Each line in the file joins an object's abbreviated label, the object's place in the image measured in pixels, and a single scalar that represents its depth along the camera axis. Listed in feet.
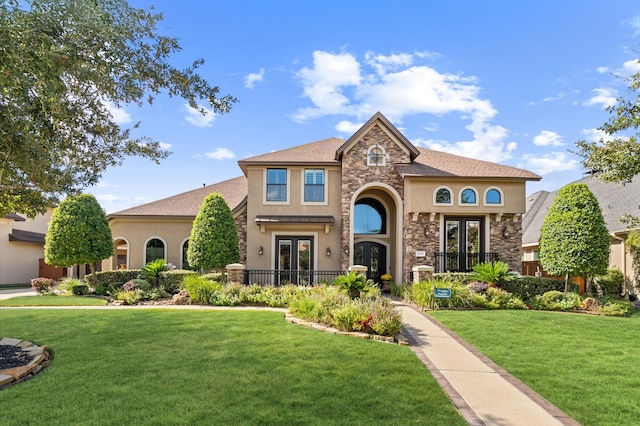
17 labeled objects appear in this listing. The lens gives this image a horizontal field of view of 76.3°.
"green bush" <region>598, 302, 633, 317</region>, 42.13
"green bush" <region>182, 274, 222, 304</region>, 46.37
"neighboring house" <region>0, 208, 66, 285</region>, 81.67
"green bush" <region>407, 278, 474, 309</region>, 42.65
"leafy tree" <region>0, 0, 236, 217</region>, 16.85
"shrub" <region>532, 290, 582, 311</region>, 44.24
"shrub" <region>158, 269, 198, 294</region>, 54.80
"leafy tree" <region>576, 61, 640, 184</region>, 39.45
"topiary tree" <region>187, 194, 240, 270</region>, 55.93
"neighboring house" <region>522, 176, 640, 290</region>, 62.13
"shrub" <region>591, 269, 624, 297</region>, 59.62
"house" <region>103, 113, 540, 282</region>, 57.93
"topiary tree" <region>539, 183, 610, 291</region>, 47.80
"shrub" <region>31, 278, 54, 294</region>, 62.28
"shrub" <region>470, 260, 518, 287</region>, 47.85
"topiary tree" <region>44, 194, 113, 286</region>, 60.34
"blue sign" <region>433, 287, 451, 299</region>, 41.98
